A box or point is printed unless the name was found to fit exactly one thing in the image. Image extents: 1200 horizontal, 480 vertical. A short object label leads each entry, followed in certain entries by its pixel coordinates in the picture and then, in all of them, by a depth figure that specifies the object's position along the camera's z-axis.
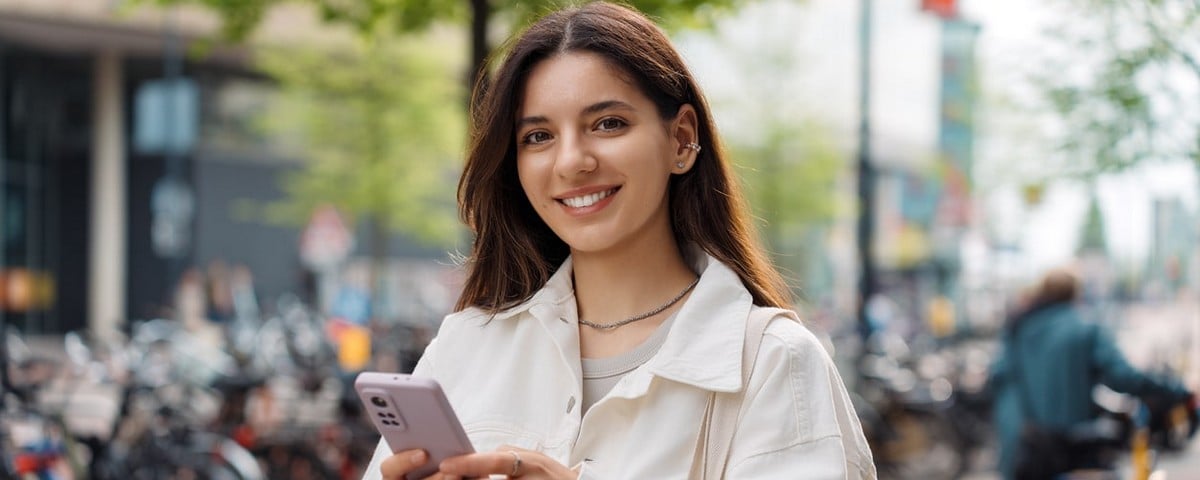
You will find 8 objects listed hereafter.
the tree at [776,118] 23.12
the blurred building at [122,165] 26.41
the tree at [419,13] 6.23
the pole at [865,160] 11.51
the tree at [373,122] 19.98
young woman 1.82
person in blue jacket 6.39
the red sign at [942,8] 10.55
